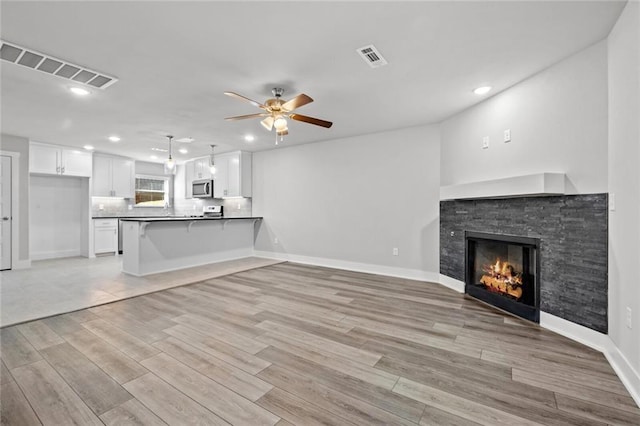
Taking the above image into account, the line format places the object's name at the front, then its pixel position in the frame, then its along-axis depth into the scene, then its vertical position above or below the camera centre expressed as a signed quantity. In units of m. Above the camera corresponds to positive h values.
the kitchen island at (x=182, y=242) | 5.04 -0.61
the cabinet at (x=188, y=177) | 8.01 +0.97
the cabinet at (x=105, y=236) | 7.05 -0.61
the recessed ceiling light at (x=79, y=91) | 3.30 +1.41
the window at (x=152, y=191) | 8.23 +0.61
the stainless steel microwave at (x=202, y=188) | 7.41 +0.61
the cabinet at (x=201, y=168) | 7.64 +1.16
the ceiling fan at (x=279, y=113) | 3.08 +1.12
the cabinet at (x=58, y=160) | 6.01 +1.12
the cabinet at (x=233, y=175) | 6.93 +0.92
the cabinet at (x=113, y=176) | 7.11 +0.90
